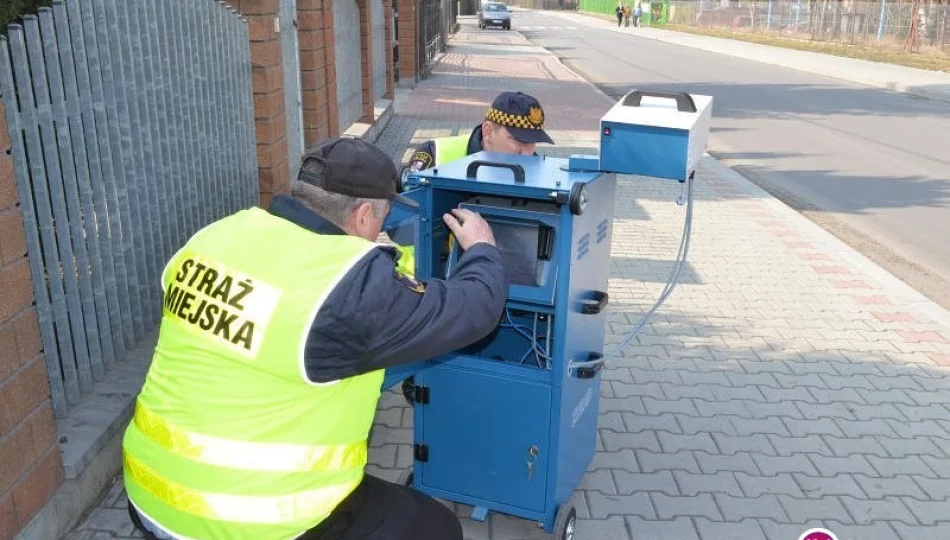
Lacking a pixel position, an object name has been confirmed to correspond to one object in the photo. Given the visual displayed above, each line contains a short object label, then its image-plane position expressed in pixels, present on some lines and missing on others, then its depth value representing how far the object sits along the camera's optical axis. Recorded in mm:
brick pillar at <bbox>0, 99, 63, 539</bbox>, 2619
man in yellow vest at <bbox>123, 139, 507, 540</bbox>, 1811
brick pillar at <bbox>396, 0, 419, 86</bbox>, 18891
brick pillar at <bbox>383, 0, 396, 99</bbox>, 15664
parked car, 48875
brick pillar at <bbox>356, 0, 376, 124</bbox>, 12039
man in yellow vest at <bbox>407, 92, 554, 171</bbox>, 3836
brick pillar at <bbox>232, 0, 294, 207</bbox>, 5363
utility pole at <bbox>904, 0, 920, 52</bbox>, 31266
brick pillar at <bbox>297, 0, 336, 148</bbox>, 7496
